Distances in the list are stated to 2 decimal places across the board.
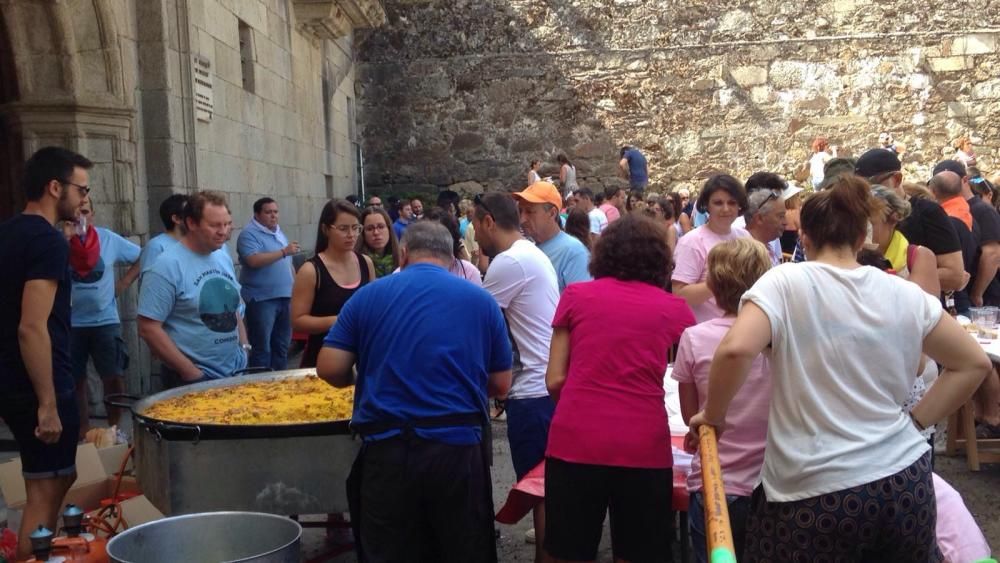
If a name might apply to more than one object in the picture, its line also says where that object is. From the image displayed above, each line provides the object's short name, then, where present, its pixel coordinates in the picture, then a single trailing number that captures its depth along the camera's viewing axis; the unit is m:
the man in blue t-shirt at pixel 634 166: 16.44
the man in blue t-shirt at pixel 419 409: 3.22
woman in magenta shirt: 3.34
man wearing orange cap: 4.89
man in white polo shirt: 4.21
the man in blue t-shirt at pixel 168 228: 5.95
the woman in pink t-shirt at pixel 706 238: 4.87
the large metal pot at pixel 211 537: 2.85
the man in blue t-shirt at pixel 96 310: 6.24
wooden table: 6.03
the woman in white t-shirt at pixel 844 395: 2.65
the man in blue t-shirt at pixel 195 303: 4.70
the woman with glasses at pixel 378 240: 6.28
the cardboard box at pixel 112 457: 4.67
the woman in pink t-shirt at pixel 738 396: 3.22
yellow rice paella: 3.77
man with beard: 3.78
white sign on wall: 8.26
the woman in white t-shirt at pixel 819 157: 14.85
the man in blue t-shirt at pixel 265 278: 8.00
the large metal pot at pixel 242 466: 3.45
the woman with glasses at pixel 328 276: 4.95
